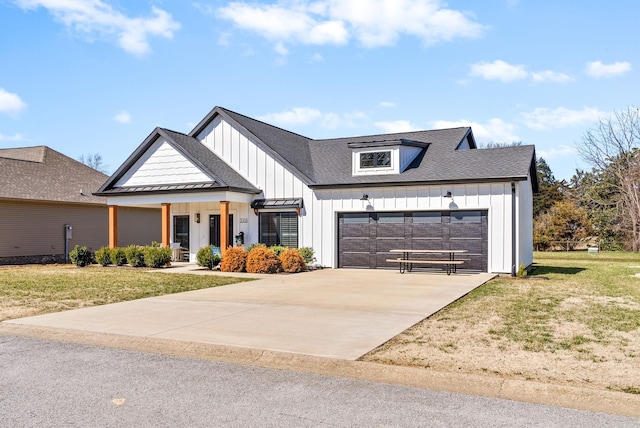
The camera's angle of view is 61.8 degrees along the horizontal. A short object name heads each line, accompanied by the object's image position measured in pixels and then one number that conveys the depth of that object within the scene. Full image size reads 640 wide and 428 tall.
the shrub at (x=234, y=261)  19.14
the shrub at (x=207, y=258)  19.64
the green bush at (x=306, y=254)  20.14
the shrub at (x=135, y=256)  20.95
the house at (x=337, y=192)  18.28
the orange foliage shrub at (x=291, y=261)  18.97
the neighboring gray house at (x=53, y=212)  24.33
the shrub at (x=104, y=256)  21.78
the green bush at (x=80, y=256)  21.94
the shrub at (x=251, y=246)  20.37
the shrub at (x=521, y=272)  17.16
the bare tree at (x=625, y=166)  38.03
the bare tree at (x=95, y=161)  77.88
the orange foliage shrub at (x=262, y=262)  18.56
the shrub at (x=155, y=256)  20.47
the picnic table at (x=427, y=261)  17.78
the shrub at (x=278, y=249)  19.86
